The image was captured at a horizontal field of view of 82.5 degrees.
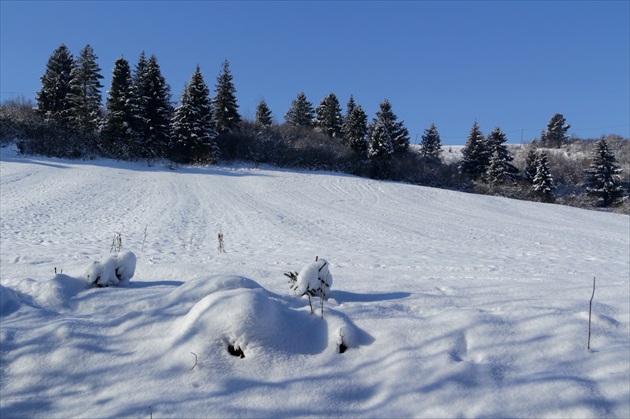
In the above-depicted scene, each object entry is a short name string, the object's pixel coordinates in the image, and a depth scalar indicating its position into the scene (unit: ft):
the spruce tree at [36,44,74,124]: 110.11
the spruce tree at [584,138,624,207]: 124.88
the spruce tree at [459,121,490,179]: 141.28
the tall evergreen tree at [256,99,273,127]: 165.68
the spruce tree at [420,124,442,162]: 170.57
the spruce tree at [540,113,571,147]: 196.54
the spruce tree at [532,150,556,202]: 122.21
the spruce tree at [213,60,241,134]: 124.77
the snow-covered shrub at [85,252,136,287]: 10.96
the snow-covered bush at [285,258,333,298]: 10.61
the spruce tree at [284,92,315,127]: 168.96
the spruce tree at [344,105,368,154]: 137.59
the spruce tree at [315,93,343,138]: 156.97
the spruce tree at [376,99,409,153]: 143.43
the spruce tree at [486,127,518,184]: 125.18
